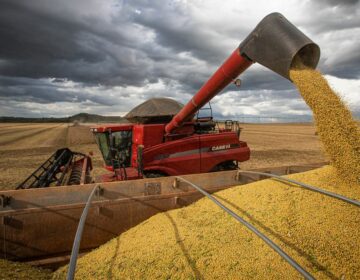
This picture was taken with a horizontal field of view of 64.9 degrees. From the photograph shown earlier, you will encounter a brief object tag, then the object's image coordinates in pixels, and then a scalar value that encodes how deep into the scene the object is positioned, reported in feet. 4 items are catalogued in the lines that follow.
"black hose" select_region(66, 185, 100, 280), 5.58
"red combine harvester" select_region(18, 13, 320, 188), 15.74
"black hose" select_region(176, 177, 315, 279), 5.66
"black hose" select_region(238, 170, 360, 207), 8.74
